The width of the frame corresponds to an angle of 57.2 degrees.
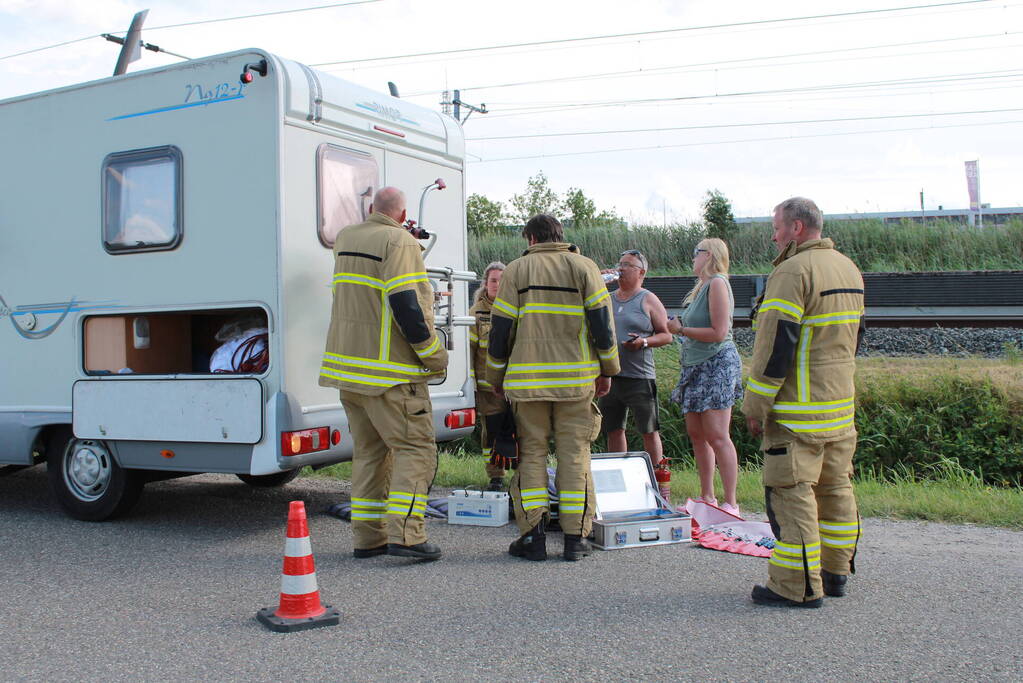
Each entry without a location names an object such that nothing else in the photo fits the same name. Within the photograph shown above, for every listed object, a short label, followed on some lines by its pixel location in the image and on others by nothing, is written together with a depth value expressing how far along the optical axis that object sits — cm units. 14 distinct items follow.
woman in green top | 607
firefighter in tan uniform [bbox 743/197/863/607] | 429
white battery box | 616
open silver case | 544
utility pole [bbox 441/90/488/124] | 3003
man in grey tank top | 649
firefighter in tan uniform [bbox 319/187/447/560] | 518
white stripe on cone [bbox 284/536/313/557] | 412
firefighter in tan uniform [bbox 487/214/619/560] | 524
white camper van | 553
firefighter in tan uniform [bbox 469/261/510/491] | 715
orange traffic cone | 412
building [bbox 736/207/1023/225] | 2032
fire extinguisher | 636
